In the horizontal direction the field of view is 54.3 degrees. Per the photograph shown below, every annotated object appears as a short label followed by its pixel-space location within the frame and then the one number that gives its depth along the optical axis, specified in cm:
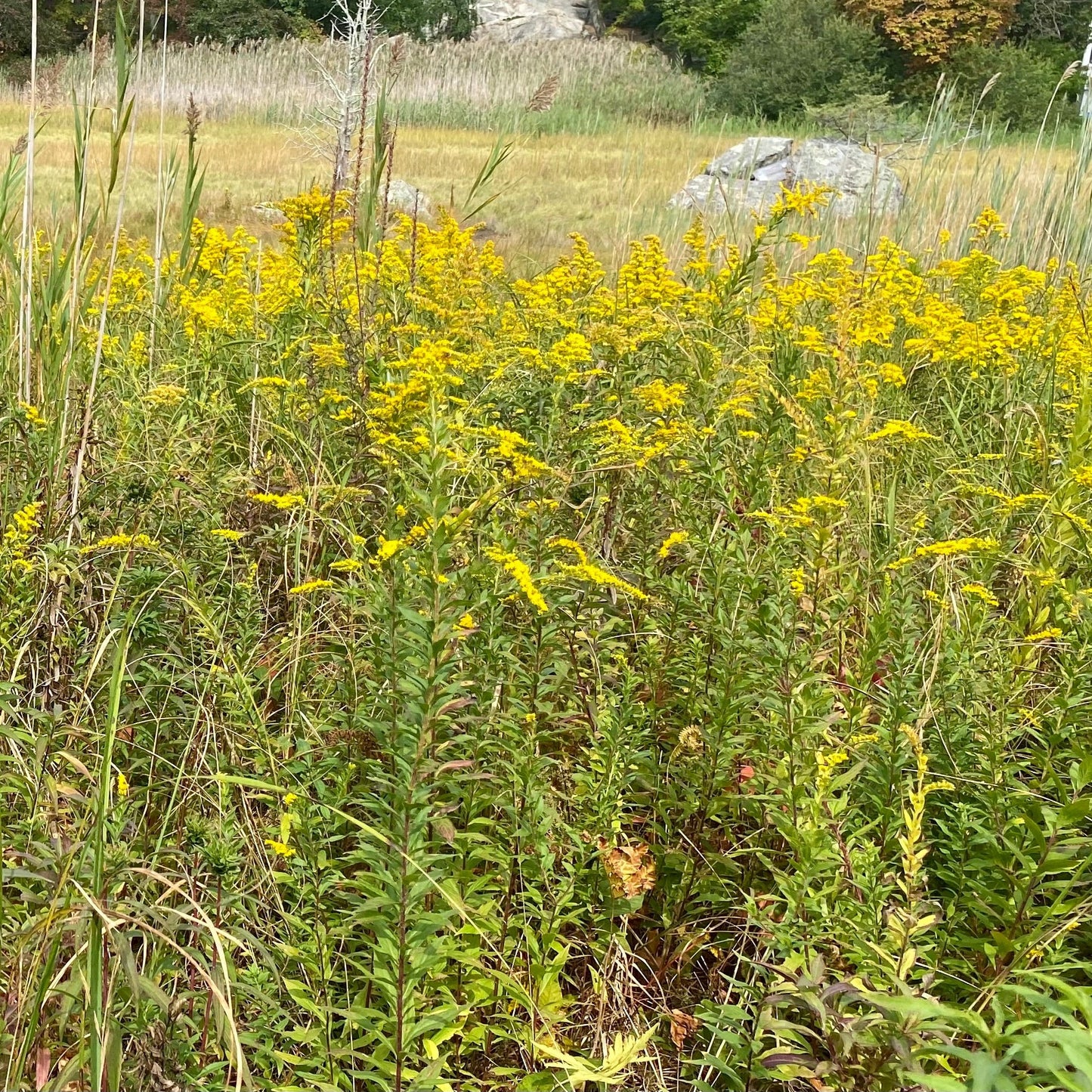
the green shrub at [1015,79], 1758
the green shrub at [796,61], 1839
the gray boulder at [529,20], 3328
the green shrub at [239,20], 2569
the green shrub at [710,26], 2842
